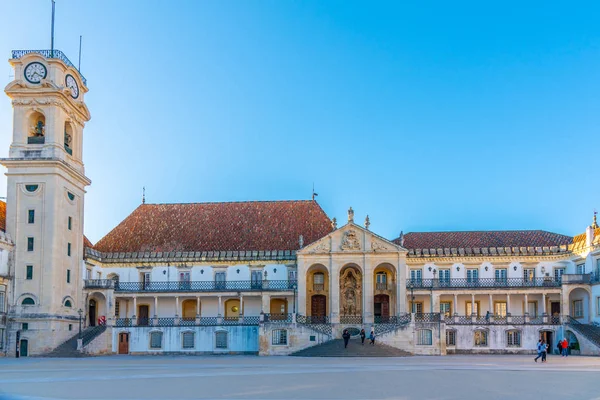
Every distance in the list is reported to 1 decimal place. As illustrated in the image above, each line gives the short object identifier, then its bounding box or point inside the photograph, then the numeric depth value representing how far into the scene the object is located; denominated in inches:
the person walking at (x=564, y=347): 1768.0
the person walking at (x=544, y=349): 1434.5
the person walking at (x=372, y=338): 1830.7
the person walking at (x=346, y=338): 1800.0
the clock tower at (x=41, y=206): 1910.7
